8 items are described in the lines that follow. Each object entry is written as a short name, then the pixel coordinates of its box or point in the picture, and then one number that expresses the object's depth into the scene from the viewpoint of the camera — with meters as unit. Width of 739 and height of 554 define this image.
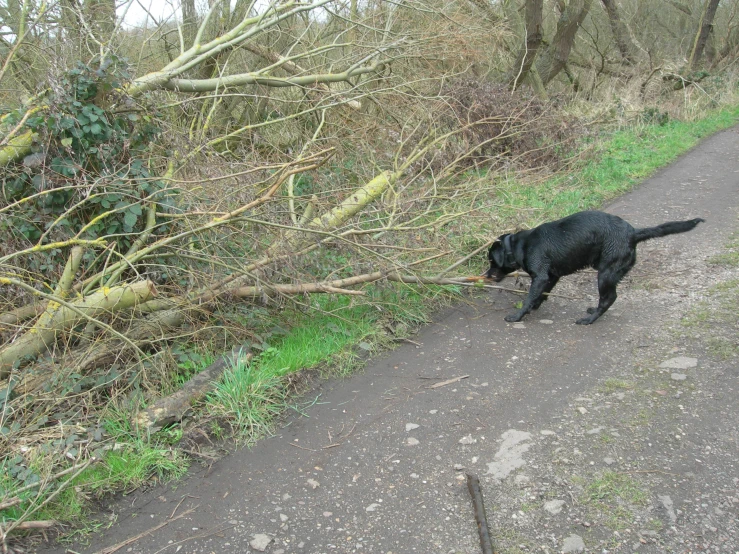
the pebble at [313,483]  3.52
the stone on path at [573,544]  2.85
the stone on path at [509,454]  3.45
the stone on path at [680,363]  4.36
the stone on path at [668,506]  2.95
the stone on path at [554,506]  3.10
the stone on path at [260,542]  3.06
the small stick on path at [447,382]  4.49
